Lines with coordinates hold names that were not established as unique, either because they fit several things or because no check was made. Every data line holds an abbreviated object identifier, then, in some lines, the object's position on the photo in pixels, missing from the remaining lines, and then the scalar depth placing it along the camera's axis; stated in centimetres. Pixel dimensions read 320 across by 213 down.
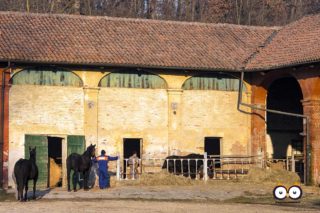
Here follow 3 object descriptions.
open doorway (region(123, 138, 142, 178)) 3762
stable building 3359
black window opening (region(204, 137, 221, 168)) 3778
